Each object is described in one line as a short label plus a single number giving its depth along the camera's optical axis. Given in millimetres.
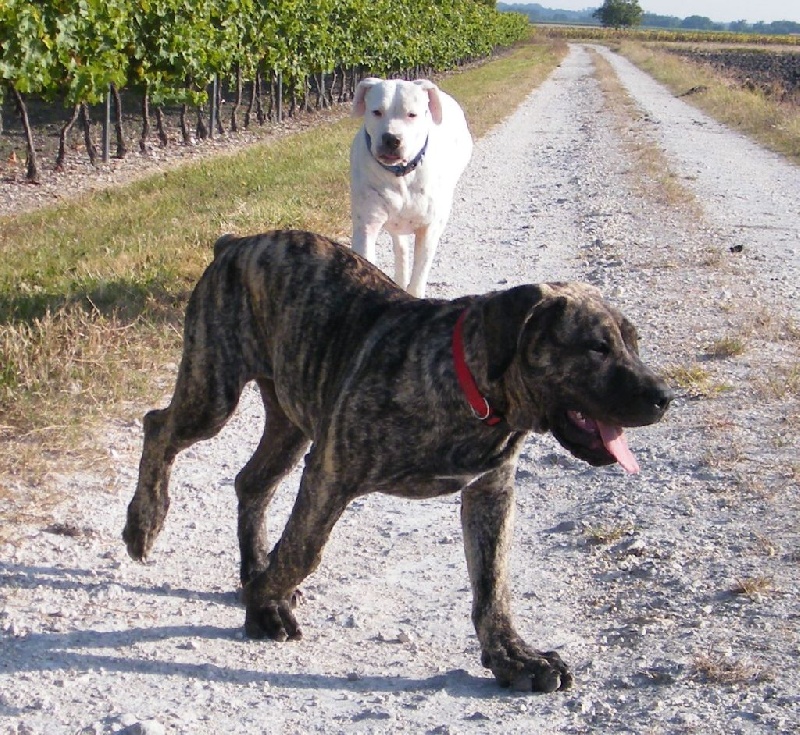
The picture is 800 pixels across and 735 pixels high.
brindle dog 3637
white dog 7945
